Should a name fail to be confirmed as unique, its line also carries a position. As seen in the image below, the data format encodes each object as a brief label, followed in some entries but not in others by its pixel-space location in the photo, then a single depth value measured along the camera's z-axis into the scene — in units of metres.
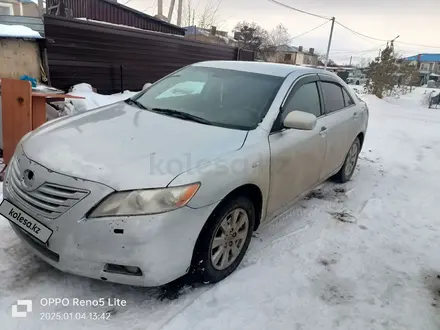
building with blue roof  74.52
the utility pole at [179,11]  23.78
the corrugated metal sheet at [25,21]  9.22
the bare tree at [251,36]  38.81
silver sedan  2.05
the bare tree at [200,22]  25.98
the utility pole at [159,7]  24.45
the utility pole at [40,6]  18.47
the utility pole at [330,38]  26.02
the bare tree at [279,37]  45.06
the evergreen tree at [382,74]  22.38
